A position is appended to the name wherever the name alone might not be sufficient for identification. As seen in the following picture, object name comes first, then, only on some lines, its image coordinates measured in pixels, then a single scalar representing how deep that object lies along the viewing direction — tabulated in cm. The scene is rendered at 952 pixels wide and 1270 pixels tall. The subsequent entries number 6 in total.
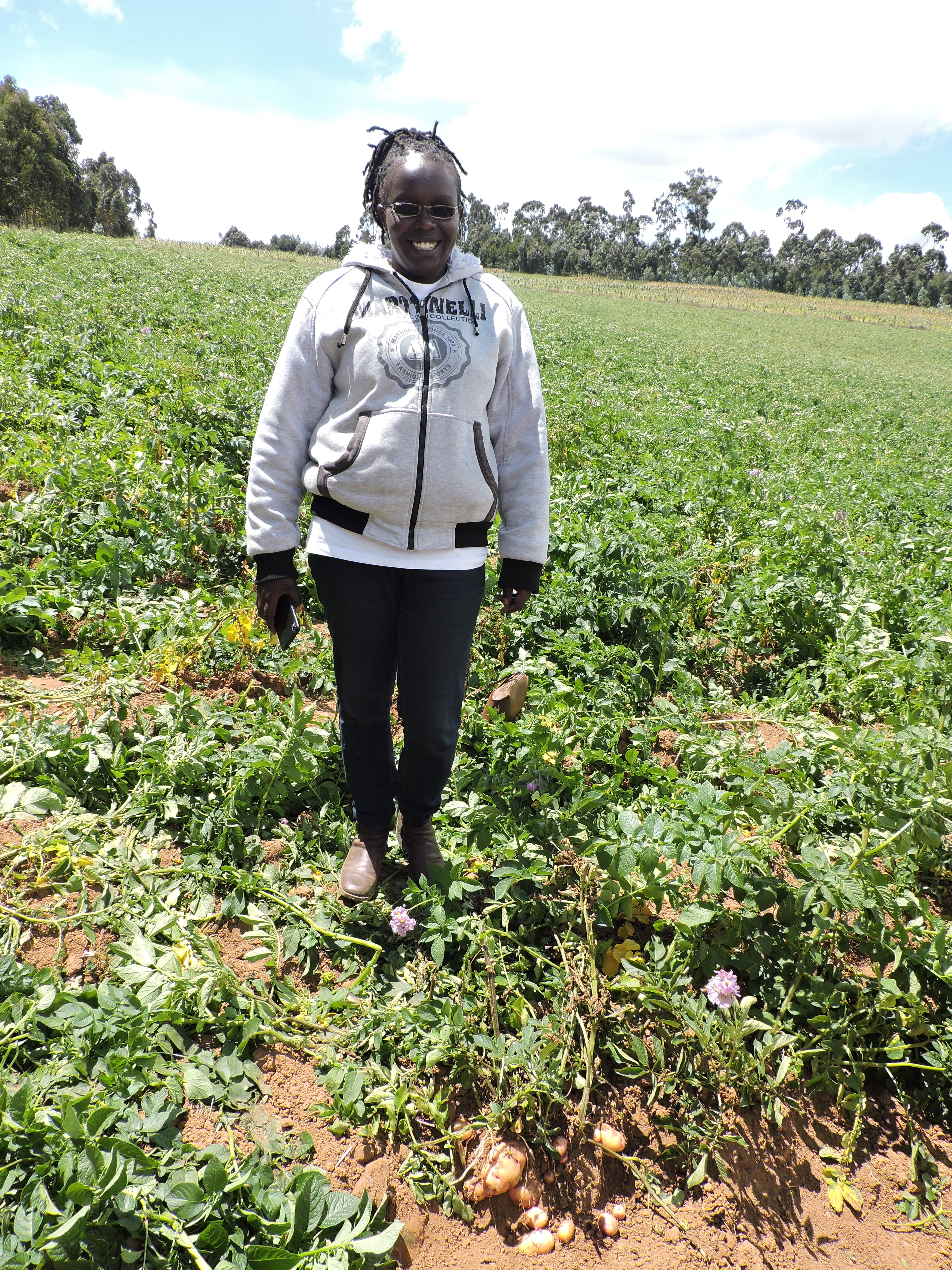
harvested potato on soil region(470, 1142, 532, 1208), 177
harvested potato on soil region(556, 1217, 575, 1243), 174
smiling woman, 189
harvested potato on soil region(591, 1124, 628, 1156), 186
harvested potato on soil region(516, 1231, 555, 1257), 171
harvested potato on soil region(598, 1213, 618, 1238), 175
